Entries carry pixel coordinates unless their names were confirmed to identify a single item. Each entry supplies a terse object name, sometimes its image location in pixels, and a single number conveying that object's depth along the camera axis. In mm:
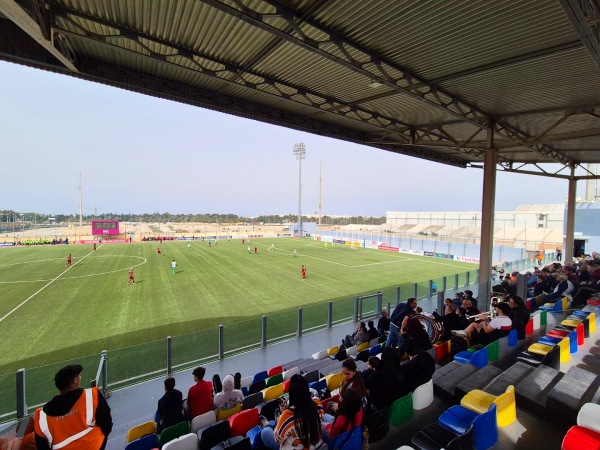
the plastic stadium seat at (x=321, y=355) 7664
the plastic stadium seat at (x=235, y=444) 3328
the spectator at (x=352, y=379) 3490
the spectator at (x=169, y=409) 4215
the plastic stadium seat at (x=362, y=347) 7300
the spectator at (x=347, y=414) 3236
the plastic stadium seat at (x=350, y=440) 3197
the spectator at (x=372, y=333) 7629
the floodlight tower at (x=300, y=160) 65000
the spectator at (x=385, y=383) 4137
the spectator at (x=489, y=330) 6301
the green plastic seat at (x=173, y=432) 3859
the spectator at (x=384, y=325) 7771
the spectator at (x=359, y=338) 7473
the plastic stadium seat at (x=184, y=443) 3420
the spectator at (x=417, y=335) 5500
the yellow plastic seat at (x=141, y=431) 4234
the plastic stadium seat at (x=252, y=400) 4832
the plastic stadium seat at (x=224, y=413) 4590
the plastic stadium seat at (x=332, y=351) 7688
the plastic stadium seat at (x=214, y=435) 3678
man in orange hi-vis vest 2512
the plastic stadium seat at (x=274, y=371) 6497
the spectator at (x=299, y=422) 2963
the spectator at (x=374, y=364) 4305
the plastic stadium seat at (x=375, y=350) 6526
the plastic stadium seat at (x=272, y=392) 5078
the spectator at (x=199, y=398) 4656
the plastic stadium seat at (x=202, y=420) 4289
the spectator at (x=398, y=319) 6557
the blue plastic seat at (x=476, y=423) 3367
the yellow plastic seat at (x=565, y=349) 5551
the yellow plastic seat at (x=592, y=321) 7040
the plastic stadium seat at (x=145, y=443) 3718
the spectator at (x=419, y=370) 4336
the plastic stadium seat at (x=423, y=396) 4305
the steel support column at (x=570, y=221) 18506
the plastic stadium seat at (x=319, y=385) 4980
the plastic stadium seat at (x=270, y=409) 4375
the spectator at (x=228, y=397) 4688
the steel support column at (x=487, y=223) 11750
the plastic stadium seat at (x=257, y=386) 5582
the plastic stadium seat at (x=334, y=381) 5227
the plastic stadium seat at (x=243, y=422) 3932
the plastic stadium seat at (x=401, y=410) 4008
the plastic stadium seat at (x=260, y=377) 6216
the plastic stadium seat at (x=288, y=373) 5922
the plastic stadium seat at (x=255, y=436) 3672
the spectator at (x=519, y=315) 6750
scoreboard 51775
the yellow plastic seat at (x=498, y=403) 3769
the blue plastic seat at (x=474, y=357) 5352
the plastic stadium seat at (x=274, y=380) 5793
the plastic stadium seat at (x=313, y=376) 5689
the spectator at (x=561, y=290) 9961
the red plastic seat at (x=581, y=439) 2876
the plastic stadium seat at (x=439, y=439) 3092
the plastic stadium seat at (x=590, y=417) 3076
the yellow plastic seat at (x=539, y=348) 5608
